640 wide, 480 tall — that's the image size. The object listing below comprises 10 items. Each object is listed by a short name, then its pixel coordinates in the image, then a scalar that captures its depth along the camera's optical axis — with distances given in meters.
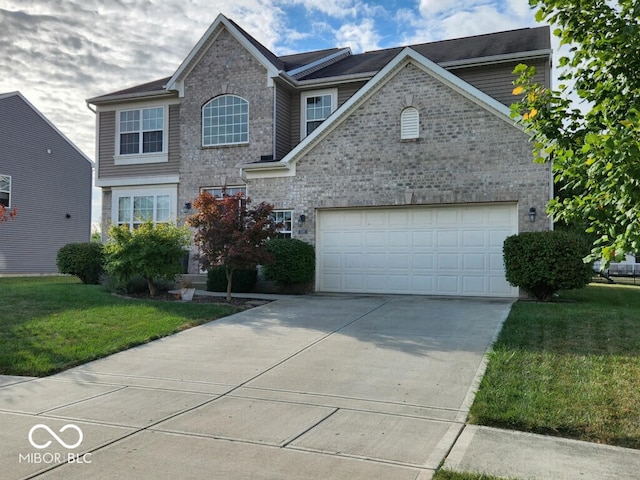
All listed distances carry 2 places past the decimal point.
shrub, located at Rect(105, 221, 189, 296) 13.70
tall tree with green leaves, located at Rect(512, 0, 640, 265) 4.31
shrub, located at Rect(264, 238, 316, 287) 14.95
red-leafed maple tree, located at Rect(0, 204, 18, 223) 14.81
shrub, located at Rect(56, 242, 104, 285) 17.84
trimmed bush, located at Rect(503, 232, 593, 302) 12.51
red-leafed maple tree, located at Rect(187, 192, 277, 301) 12.95
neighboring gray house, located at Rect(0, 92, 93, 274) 25.72
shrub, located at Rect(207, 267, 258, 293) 15.81
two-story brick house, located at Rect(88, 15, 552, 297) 14.44
